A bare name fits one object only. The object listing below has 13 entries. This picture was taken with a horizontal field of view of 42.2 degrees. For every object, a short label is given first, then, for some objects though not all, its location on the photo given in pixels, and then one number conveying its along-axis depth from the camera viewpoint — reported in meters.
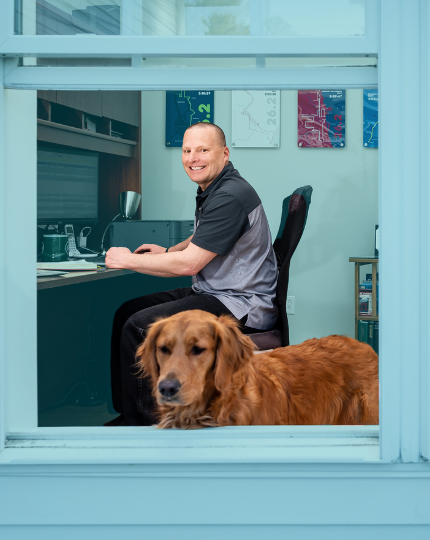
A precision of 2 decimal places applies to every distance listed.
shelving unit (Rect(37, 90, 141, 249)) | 2.95
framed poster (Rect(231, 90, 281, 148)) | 3.95
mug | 2.74
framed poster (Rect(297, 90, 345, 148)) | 3.95
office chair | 2.04
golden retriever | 1.43
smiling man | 1.89
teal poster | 4.01
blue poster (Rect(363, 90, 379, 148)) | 3.94
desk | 2.13
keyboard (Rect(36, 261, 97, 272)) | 2.50
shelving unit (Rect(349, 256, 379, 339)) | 3.51
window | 1.20
